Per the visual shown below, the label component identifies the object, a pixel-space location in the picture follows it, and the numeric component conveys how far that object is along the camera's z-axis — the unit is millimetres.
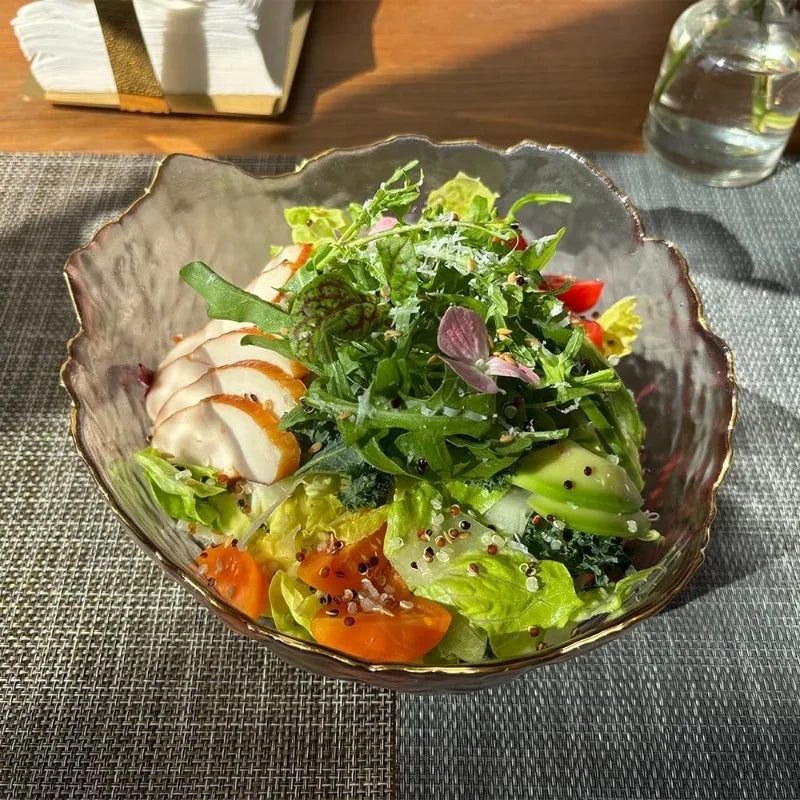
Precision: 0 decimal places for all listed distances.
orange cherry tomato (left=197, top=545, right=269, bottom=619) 268
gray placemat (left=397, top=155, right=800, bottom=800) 275
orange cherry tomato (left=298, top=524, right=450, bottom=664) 251
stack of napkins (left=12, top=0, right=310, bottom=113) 410
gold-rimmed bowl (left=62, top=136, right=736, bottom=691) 257
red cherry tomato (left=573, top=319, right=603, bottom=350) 324
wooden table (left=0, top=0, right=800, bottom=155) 452
